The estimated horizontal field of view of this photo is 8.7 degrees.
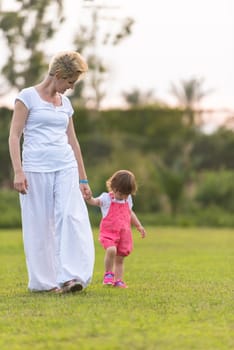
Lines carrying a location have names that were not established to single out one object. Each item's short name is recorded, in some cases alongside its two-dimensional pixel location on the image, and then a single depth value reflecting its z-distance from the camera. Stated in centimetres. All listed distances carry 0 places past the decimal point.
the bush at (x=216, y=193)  4490
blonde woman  1292
